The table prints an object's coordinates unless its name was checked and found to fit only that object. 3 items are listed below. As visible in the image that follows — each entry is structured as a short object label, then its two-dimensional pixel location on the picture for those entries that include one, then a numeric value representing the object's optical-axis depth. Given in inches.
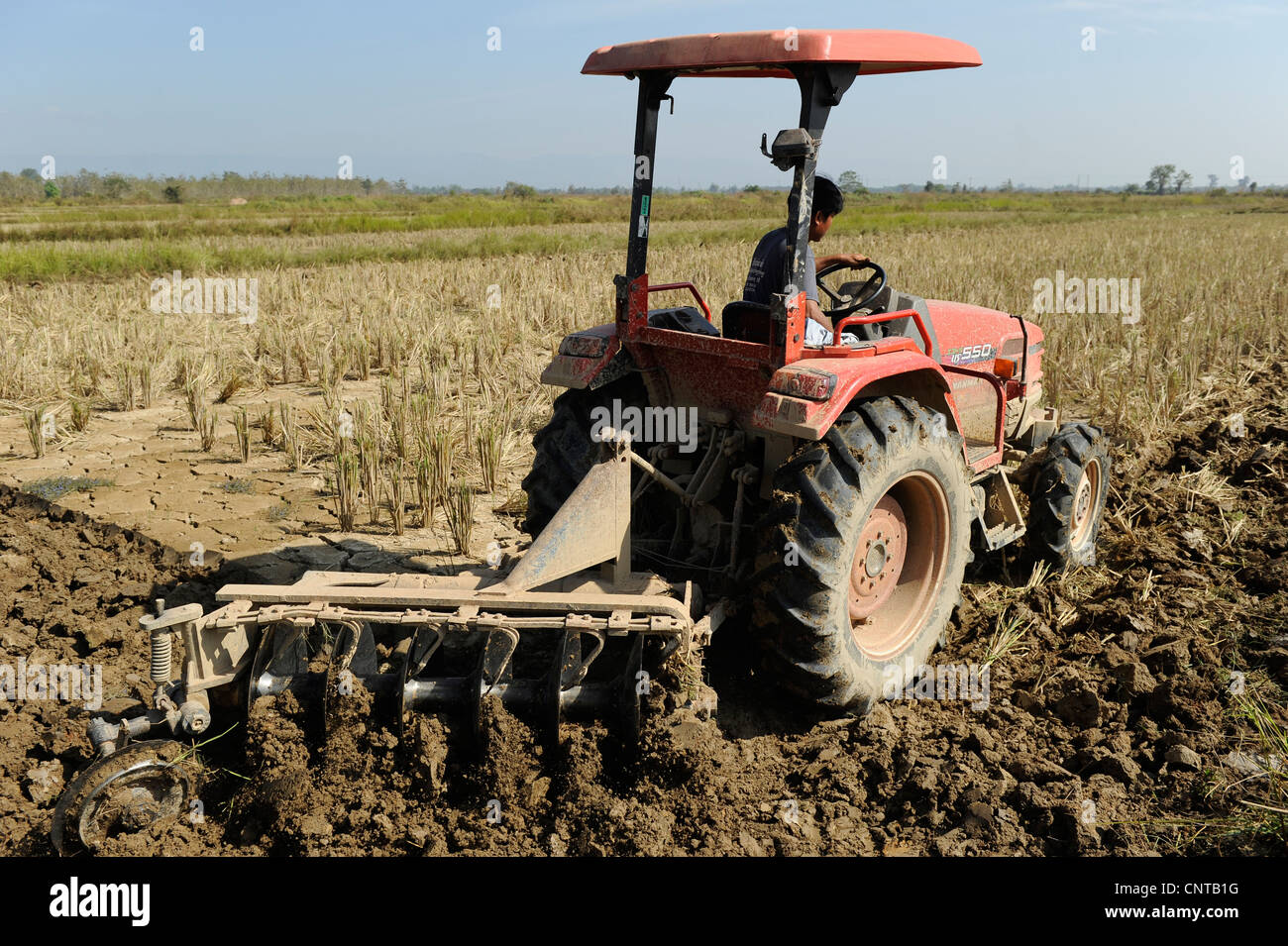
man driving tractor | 153.2
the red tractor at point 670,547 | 121.2
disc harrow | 118.8
